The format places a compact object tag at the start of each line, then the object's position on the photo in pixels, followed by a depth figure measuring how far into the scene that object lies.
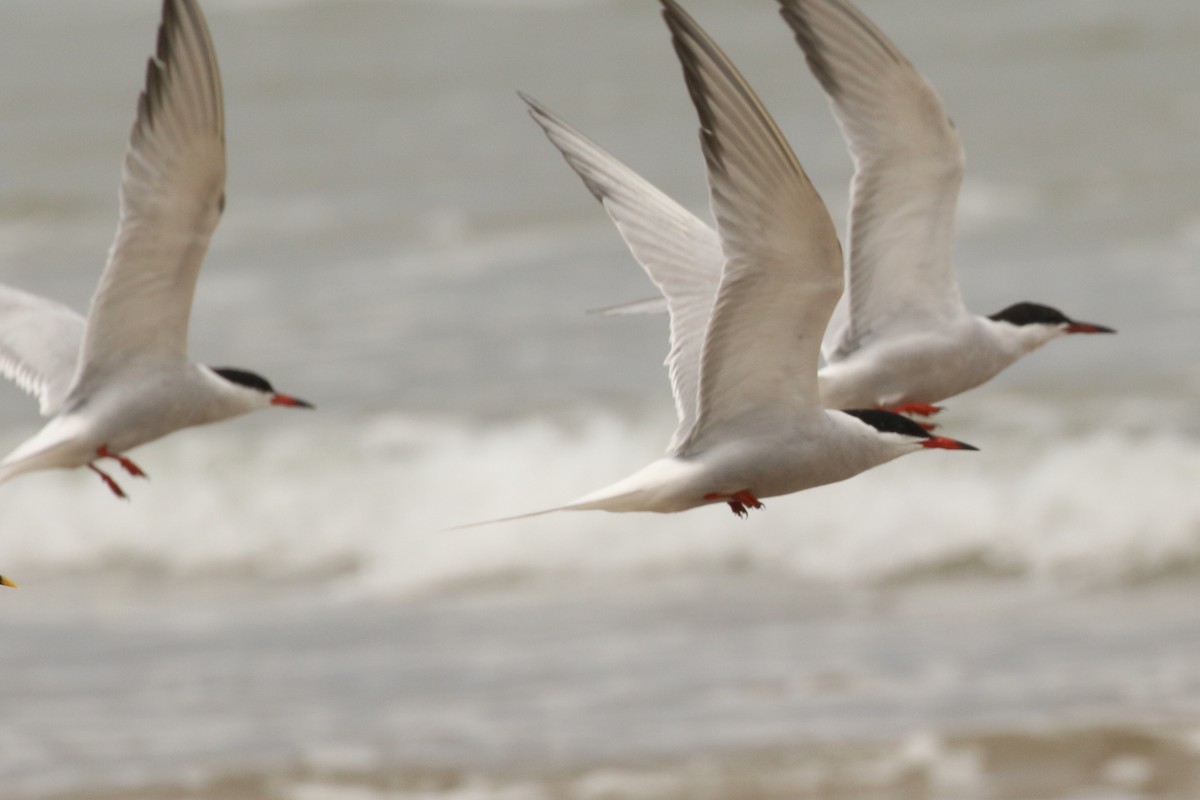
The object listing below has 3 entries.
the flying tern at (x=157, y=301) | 9.66
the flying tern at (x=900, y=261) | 11.70
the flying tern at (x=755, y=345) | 8.39
